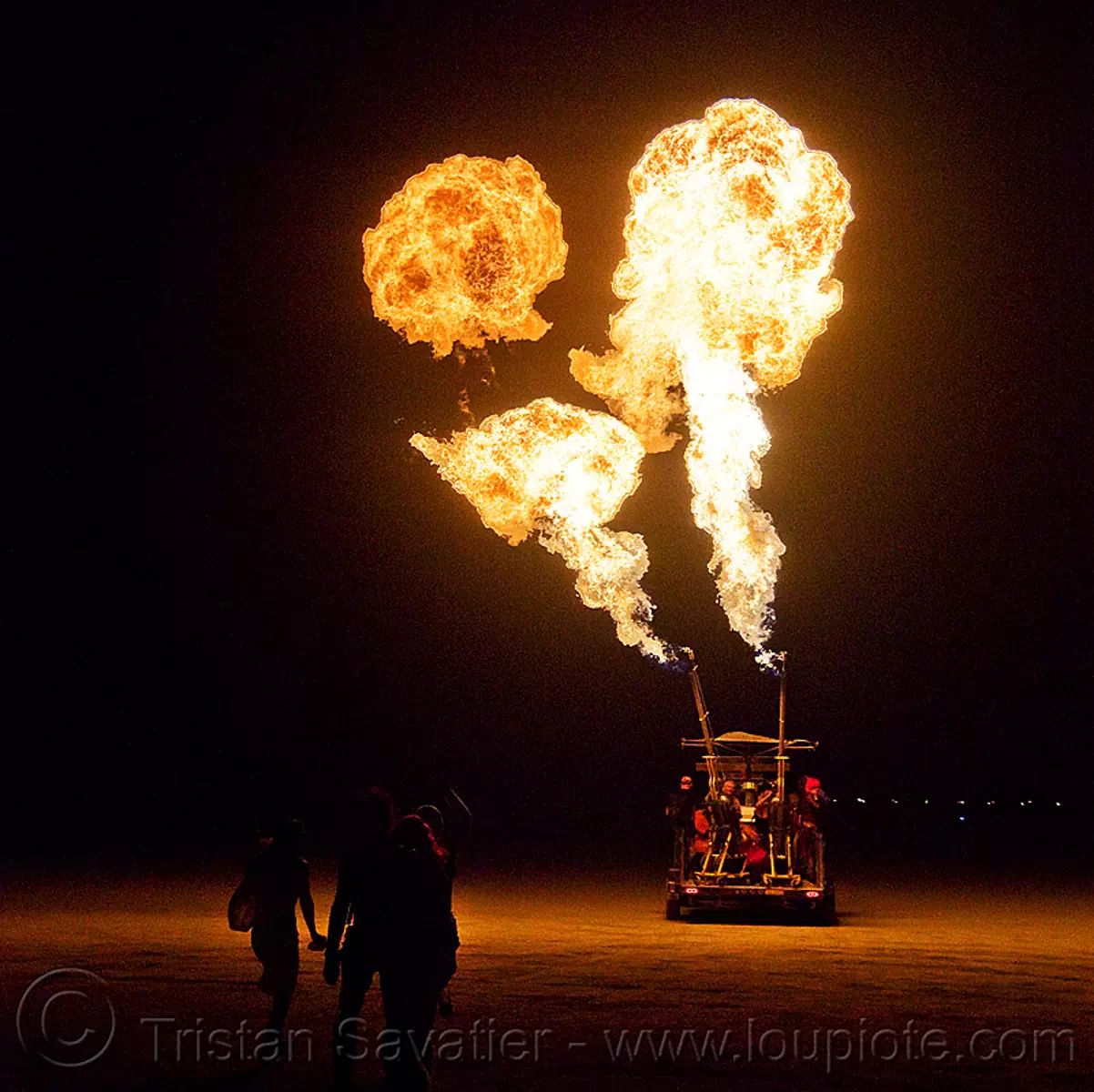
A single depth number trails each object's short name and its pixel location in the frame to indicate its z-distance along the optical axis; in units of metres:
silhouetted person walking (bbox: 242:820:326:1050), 8.29
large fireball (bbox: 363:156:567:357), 16.39
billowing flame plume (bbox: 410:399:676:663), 17.23
